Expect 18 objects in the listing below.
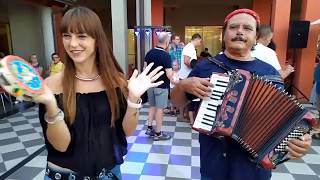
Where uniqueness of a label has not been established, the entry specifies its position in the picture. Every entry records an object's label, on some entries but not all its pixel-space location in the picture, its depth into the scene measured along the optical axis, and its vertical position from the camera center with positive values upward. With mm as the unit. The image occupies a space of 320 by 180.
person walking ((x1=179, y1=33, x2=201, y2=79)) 4188 -345
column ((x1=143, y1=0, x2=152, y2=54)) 6281 +539
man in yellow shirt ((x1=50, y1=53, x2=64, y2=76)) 5740 -619
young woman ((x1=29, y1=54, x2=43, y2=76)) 6512 -625
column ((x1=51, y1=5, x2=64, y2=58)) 6314 +265
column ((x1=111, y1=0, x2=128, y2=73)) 5445 +106
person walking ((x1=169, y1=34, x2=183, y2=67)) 5820 -347
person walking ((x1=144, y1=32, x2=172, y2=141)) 3398 -725
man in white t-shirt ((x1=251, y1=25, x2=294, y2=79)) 2541 -196
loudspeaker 5312 +15
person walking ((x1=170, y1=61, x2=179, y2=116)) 4771 -670
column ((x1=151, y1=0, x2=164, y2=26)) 8078 +723
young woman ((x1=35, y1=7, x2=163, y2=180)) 1131 -307
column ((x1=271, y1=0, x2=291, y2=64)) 5582 +223
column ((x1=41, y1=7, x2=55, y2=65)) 7850 +71
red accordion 1219 -371
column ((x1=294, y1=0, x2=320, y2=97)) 5516 -424
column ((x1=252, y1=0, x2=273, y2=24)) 8336 +830
